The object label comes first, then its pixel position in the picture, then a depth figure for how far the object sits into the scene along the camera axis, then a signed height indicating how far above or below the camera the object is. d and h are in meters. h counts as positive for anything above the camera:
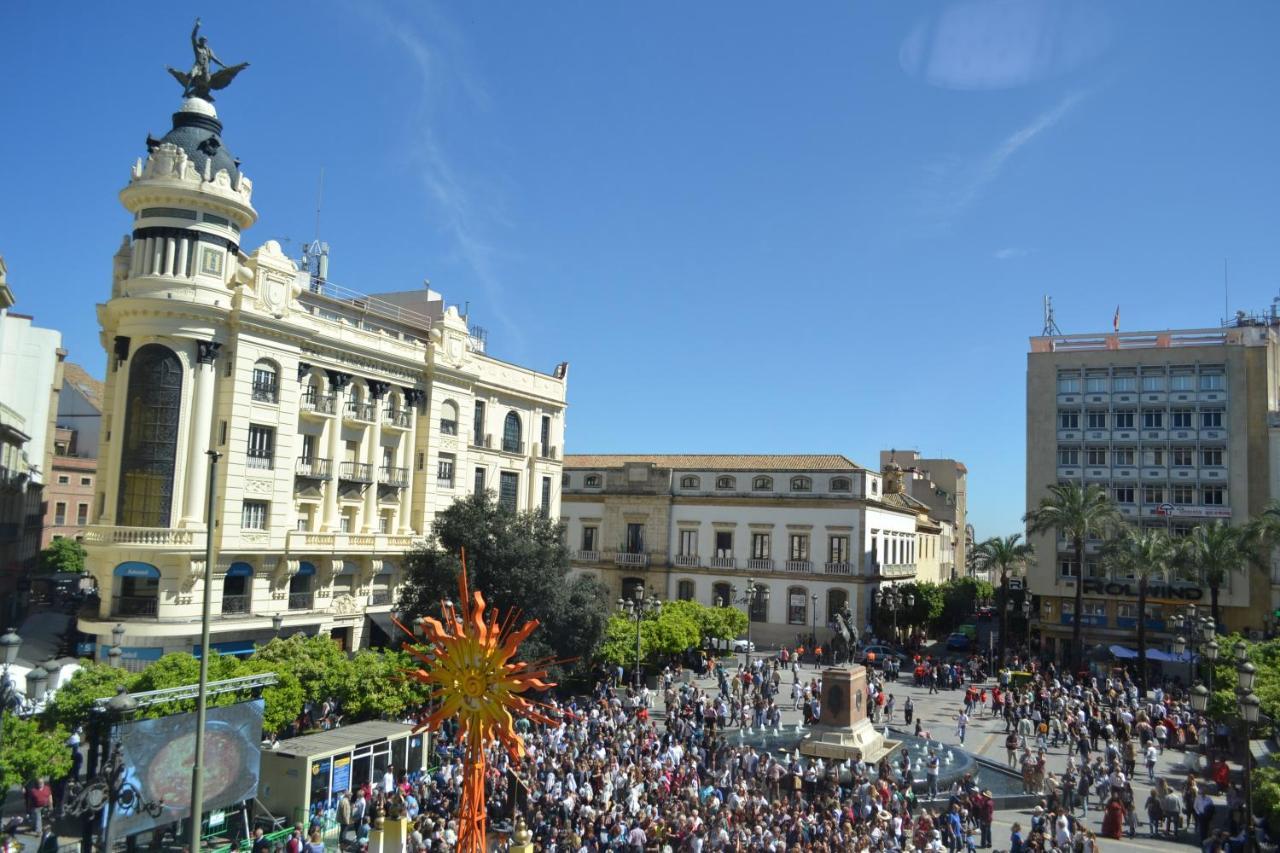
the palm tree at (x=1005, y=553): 53.30 -0.03
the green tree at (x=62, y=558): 52.12 -2.60
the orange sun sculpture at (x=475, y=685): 11.27 -1.89
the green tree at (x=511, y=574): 30.45 -1.43
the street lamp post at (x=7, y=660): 12.82 -2.08
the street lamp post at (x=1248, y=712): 15.83 -2.57
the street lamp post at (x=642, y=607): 37.07 -2.94
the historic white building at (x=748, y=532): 53.56 +0.58
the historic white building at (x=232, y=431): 28.92 +3.09
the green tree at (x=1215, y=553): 41.62 +0.41
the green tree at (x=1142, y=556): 40.78 +0.11
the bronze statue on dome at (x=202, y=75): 31.25 +14.99
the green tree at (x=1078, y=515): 43.31 +1.96
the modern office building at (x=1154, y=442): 49.03 +6.44
